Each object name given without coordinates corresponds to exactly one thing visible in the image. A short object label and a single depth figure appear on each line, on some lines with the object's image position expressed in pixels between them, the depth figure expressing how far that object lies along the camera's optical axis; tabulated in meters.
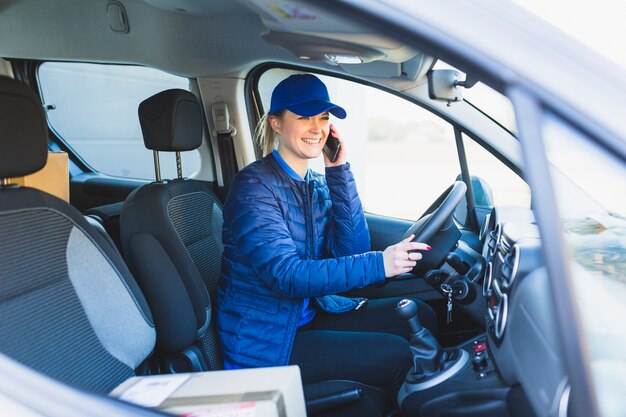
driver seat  1.67
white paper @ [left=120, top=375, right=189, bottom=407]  0.88
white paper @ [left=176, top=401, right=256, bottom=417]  0.85
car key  1.88
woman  1.64
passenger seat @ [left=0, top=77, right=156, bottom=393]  1.29
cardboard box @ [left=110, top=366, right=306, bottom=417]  0.87
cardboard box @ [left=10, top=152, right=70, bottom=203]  2.51
